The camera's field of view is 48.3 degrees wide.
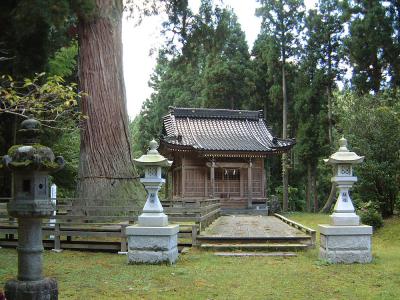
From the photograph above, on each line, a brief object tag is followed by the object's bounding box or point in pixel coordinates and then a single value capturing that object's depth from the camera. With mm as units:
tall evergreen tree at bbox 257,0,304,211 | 28766
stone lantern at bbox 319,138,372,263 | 9047
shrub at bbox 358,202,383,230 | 15016
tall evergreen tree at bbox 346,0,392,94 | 16344
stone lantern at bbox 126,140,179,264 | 9016
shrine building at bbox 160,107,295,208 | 24969
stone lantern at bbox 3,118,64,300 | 5098
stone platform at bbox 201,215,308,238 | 11836
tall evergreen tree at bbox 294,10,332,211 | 27812
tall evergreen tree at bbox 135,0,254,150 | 17719
